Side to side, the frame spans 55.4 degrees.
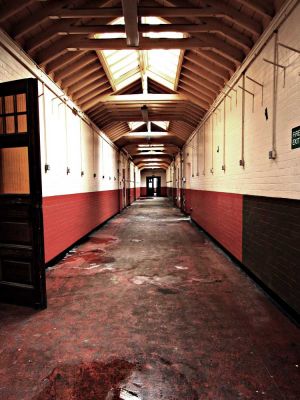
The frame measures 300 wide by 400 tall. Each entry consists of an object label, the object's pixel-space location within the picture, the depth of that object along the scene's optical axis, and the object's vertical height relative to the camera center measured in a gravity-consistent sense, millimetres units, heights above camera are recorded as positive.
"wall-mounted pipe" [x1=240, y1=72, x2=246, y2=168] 4523 +840
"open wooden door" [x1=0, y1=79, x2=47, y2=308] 3119 -362
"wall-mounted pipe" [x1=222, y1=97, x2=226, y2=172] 5780 +998
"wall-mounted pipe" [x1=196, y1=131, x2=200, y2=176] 9117 +1055
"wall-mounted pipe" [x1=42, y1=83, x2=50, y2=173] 4688 +793
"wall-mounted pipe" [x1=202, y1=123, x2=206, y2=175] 8016 +1011
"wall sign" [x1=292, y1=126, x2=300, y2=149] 2793 +448
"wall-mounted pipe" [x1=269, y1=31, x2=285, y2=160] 3314 +980
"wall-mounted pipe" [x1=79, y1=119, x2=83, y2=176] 7005 +1023
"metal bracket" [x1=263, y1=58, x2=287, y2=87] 3103 +1303
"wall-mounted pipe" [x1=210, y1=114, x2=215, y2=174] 6941 +966
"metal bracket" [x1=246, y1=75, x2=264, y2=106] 3763 +1227
